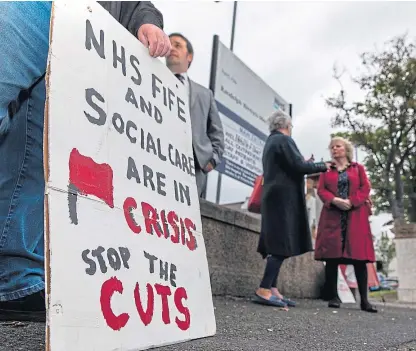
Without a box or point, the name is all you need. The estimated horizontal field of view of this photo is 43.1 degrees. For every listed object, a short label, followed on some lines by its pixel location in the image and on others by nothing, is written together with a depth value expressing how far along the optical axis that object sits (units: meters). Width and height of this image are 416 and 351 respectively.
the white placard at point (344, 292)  5.97
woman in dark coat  4.51
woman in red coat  4.95
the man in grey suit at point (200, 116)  3.61
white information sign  6.45
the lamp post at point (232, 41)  6.48
